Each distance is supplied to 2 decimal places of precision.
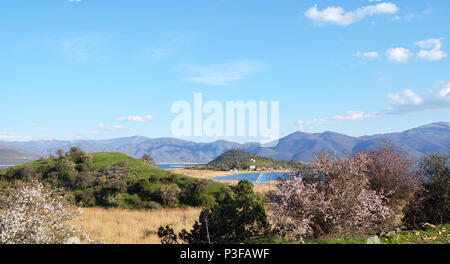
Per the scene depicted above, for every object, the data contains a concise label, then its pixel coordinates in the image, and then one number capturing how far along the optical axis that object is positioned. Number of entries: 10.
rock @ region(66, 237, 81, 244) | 13.08
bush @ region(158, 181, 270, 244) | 15.26
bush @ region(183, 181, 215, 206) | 33.91
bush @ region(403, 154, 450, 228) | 16.89
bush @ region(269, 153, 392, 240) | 12.70
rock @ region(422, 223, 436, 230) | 14.89
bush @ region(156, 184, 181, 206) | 33.06
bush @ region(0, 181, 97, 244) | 11.72
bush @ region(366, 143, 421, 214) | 17.22
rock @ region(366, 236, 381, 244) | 11.83
